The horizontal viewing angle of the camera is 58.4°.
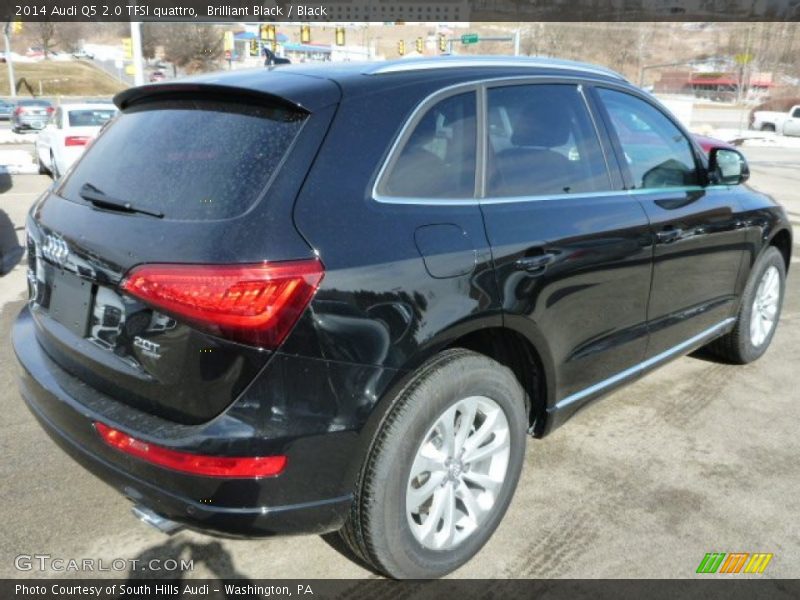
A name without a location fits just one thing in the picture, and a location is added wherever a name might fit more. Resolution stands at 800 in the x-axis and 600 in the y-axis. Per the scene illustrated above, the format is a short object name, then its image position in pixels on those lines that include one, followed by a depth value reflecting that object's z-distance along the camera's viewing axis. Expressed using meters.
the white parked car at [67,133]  11.98
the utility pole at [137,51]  19.73
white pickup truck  35.88
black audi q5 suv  2.05
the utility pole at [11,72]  48.51
